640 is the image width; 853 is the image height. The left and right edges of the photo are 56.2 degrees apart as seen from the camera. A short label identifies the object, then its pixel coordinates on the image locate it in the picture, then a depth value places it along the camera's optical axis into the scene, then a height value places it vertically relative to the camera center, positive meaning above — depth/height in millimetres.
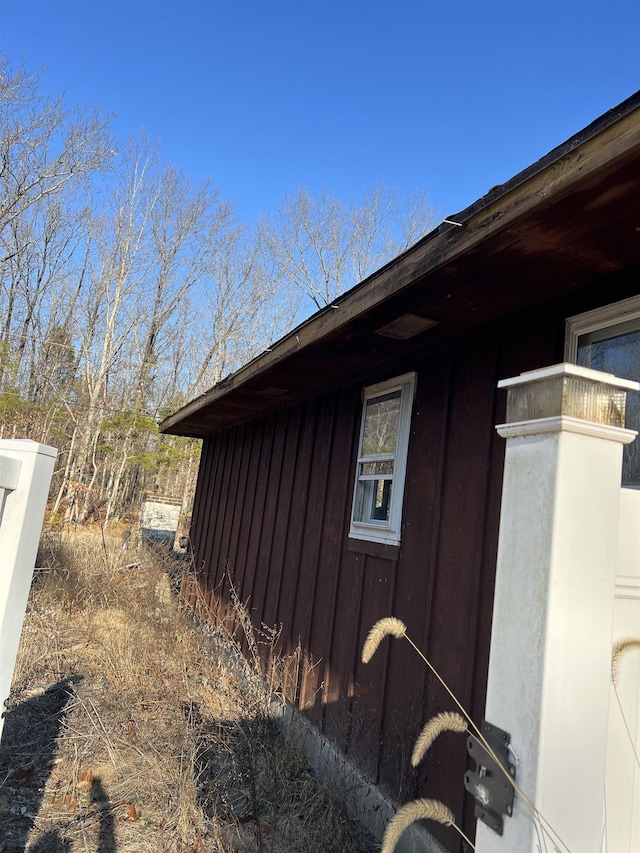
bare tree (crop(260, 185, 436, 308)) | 21850 +9214
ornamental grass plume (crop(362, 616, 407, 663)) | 1613 -274
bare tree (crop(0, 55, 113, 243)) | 16844 +9002
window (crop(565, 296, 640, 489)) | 2461 +920
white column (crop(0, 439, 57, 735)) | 1970 -161
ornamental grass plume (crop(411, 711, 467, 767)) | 1391 -447
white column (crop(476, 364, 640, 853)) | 1185 -123
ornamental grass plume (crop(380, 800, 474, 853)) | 1295 -618
